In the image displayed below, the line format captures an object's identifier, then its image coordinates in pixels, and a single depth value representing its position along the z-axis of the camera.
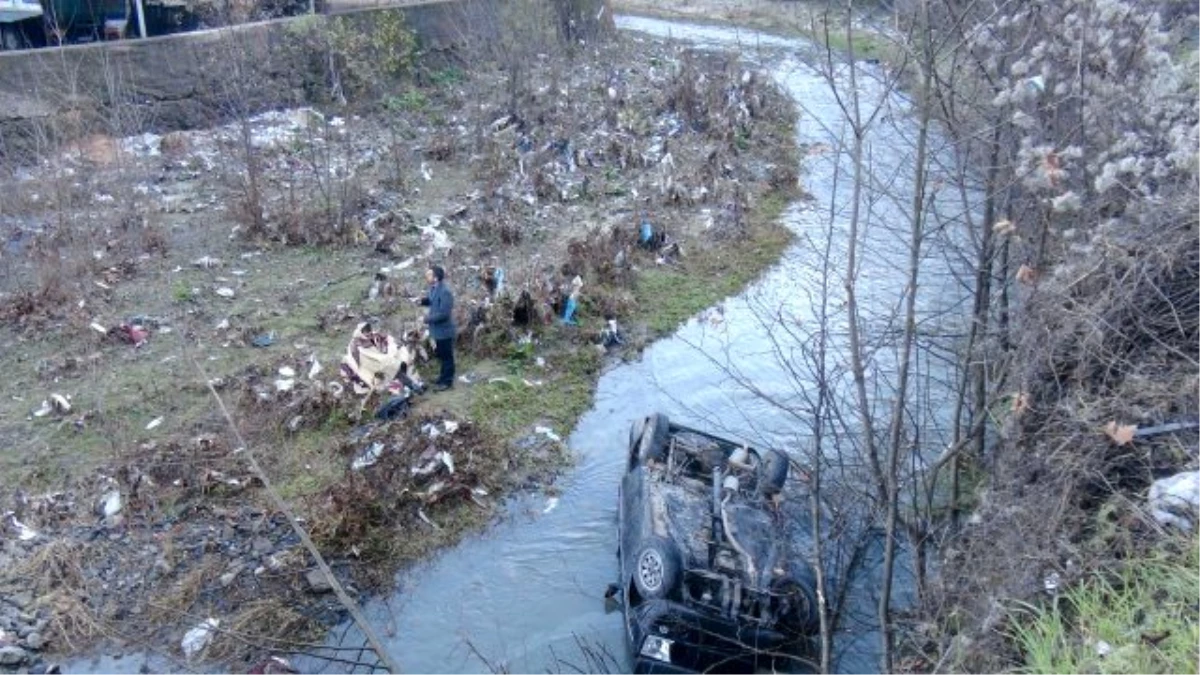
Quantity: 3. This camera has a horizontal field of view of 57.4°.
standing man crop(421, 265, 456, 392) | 10.35
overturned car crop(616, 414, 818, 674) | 7.27
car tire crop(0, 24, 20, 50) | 17.02
